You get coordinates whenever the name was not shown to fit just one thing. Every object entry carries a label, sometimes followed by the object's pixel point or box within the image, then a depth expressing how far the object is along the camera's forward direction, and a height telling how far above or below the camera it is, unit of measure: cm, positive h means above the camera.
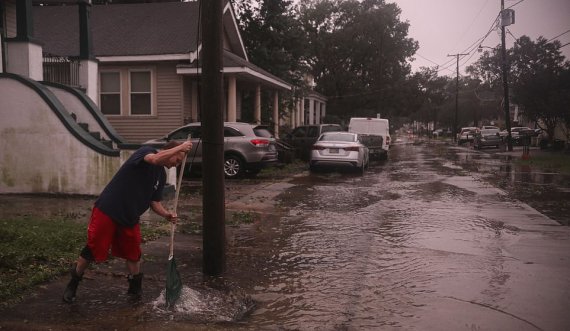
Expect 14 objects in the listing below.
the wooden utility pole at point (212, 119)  532 +22
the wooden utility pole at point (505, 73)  3303 +434
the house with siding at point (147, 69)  1841 +263
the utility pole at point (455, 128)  6058 +139
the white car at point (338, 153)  1745 -44
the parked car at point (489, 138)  4056 +15
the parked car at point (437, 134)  8936 +110
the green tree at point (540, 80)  3030 +363
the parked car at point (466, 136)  5391 +41
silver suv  1498 -20
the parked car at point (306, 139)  2228 +5
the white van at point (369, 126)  2636 +73
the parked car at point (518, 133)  4500 +61
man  447 -60
